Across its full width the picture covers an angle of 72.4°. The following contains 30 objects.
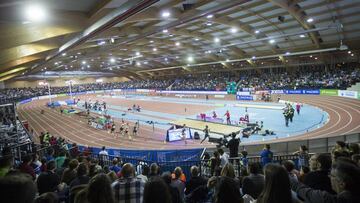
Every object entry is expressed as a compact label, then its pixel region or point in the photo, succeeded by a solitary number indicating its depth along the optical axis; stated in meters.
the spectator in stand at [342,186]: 2.37
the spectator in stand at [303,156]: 8.42
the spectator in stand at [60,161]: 8.10
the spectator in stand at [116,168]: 7.56
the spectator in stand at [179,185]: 4.60
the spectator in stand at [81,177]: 4.81
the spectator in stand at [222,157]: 8.16
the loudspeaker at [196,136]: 20.62
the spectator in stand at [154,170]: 5.73
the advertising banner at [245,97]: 41.74
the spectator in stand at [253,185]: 3.89
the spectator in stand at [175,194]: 4.00
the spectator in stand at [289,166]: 4.86
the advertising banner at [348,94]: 31.77
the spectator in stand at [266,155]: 8.38
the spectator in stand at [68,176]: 5.42
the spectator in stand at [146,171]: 6.45
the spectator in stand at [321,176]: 3.12
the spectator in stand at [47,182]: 4.86
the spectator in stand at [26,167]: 6.29
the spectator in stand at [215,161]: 7.82
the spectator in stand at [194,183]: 5.15
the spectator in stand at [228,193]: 2.53
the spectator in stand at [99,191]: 2.52
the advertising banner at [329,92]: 36.19
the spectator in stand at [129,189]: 3.63
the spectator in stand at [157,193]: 2.58
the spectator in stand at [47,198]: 2.46
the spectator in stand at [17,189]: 2.15
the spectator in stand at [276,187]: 2.46
